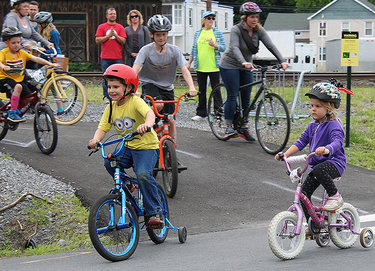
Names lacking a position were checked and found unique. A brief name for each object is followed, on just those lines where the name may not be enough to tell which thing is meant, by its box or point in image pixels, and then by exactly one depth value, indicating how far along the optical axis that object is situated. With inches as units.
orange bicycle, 573.3
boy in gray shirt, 633.8
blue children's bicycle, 405.7
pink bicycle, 399.7
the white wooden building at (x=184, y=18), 4353.4
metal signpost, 849.7
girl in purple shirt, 420.4
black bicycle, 749.8
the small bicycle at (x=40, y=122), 712.1
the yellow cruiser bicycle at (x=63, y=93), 816.4
